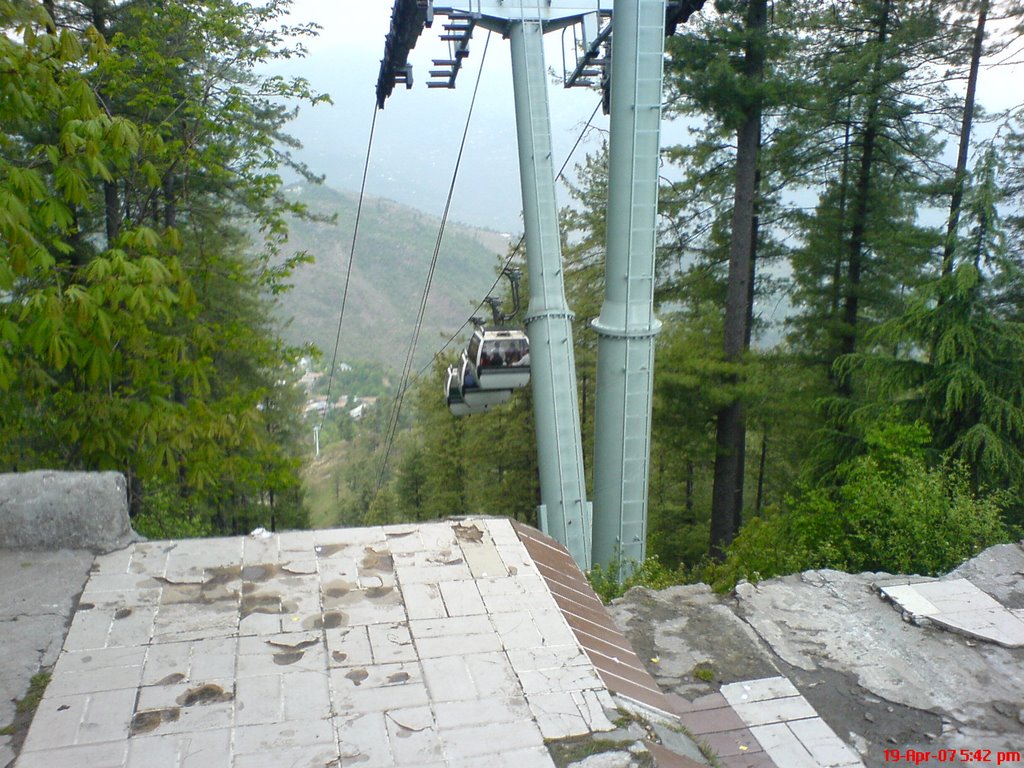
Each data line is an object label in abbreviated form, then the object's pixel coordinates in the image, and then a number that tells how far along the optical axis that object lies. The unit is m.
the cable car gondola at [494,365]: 11.70
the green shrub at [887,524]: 6.82
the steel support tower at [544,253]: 9.63
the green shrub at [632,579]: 7.30
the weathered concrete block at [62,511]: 4.70
